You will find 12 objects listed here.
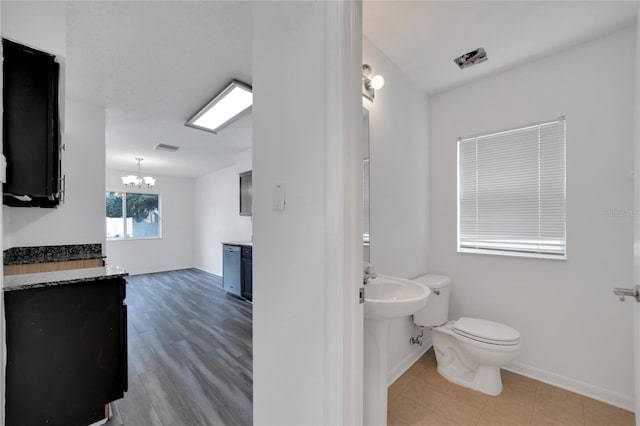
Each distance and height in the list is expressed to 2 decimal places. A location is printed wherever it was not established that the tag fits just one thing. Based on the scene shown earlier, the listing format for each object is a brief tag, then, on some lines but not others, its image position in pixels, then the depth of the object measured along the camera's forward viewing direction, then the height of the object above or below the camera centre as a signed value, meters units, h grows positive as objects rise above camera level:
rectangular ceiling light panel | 2.32 +1.05
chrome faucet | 1.58 -0.38
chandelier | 4.64 +0.58
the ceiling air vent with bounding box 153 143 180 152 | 3.96 +1.01
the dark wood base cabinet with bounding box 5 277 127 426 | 1.39 -0.79
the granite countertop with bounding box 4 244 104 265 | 2.16 -0.35
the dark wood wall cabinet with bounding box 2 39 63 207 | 1.25 +0.46
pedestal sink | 1.38 -0.81
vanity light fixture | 1.80 +0.89
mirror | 1.89 +0.18
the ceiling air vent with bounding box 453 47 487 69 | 1.94 +1.16
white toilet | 1.79 -0.94
